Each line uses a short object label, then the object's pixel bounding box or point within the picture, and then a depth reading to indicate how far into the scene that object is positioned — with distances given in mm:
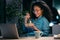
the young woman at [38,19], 3682
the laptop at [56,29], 2590
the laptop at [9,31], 1969
